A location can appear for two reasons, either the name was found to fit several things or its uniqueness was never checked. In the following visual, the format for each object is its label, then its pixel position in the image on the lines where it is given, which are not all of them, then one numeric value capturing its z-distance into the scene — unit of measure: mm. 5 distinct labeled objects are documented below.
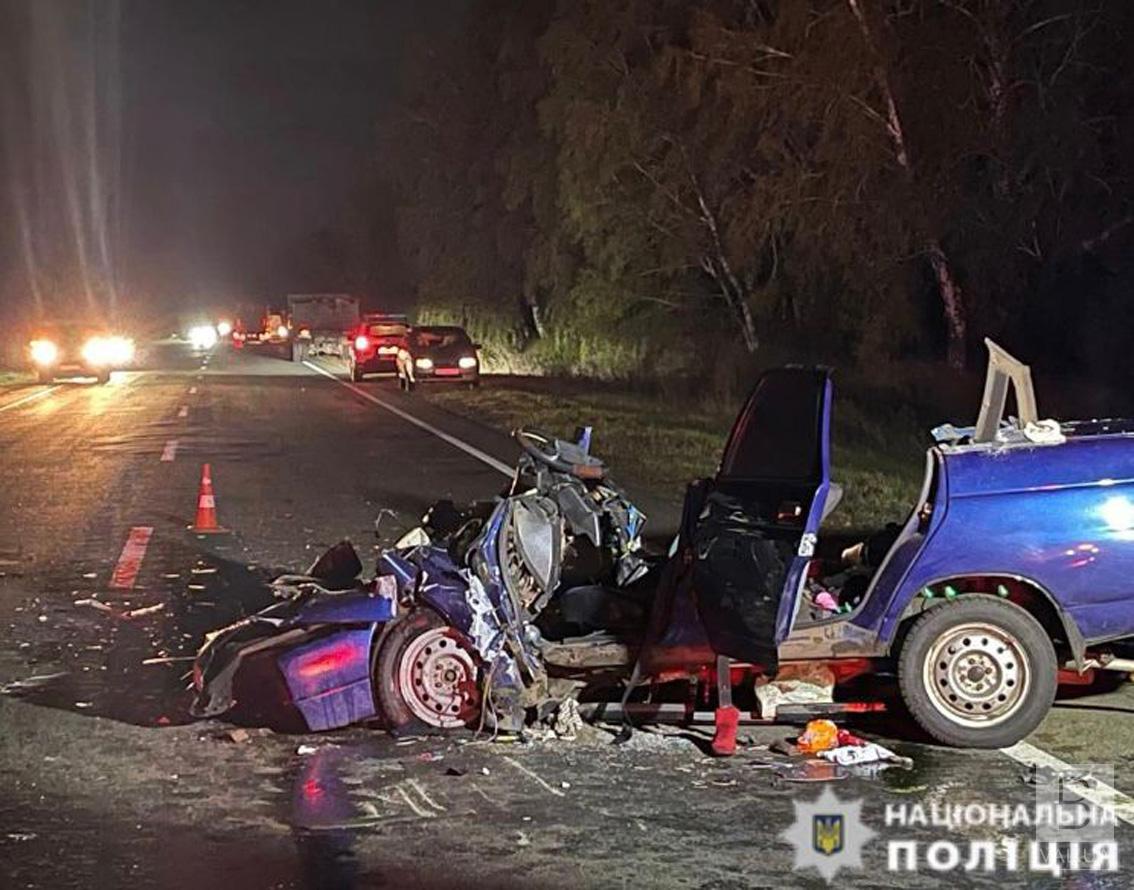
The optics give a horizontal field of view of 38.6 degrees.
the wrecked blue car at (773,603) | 7008
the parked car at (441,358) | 38625
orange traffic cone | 14281
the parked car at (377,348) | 42594
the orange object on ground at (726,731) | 7027
